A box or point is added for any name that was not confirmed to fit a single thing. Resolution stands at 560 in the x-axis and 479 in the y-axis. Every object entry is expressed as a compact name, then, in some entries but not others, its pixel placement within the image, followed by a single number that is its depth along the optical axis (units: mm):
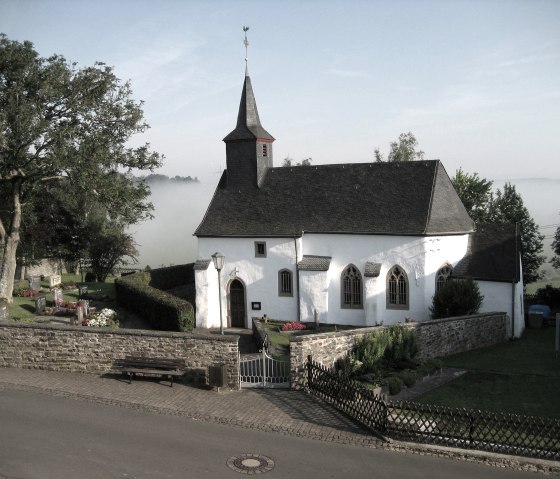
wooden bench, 18031
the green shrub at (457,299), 26375
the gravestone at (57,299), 31373
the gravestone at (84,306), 28039
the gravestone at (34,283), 36531
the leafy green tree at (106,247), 47000
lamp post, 20250
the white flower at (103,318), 25672
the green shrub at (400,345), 20703
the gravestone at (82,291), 35031
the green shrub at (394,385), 18348
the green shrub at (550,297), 34438
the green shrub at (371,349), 19281
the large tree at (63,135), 29609
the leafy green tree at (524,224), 41750
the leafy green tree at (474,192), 47344
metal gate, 17969
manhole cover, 12180
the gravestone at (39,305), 30078
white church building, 28703
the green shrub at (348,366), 18656
